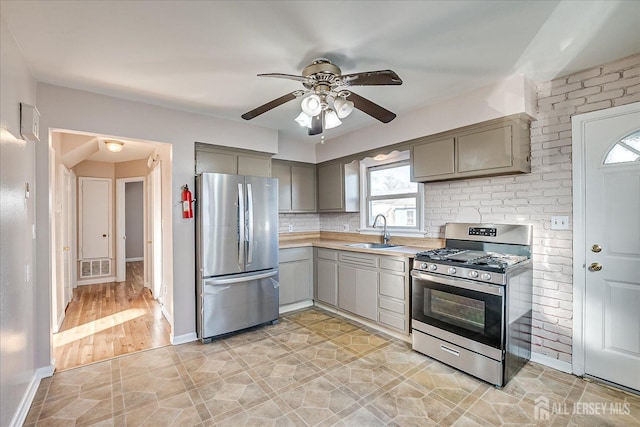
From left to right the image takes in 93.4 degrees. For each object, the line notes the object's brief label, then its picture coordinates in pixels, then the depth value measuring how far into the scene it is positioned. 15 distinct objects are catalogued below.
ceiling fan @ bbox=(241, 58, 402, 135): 1.90
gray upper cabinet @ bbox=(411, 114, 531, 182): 2.57
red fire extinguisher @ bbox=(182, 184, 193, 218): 3.21
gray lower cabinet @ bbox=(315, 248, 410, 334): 3.14
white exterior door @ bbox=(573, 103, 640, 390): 2.22
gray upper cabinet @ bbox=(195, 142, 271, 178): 3.43
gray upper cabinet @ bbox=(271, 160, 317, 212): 4.42
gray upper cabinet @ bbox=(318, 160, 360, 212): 4.35
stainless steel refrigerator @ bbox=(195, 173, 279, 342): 3.17
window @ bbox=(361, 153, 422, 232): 3.77
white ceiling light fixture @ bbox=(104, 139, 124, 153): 4.09
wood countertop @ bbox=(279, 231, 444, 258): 3.33
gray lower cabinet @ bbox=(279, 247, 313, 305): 3.98
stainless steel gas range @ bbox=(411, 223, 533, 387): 2.30
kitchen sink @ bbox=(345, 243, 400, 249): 3.82
